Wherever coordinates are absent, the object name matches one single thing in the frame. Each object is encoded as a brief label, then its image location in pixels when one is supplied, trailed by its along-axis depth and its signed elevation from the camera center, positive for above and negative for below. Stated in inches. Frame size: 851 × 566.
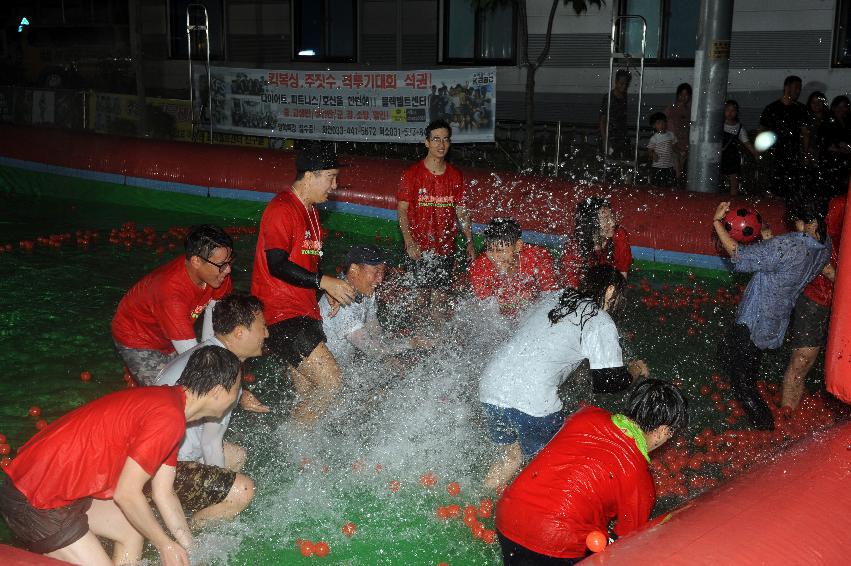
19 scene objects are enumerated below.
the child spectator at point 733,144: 513.0 -33.1
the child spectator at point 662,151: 532.7 -38.2
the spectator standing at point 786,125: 507.8 -22.0
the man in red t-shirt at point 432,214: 308.3 -43.7
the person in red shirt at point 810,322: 246.5 -61.4
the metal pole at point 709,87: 418.6 -1.9
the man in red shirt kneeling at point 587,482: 143.7 -60.2
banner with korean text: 579.5 -15.7
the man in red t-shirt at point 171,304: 211.5 -51.5
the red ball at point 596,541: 124.4 -59.4
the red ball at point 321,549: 187.3 -91.5
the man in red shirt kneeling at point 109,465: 150.3 -61.2
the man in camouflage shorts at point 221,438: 186.5 -72.3
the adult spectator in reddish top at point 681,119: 550.3 -21.3
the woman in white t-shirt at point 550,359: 182.1 -53.5
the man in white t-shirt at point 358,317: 241.4 -62.2
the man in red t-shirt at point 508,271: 256.5 -51.8
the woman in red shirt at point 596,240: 271.0 -45.4
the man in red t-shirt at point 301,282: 231.8 -49.3
